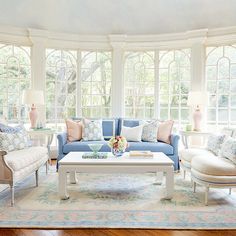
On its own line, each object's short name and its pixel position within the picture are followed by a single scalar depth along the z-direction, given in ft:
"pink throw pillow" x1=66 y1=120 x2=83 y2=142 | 17.95
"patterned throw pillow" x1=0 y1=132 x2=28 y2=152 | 13.11
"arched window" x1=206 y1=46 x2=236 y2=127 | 19.79
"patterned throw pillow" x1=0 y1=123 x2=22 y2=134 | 13.97
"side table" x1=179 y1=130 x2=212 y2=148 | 18.16
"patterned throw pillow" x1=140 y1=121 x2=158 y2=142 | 17.83
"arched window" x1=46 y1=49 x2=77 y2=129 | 21.26
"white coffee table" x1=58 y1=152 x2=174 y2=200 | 11.86
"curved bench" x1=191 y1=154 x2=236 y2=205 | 11.00
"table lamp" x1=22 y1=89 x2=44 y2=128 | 18.38
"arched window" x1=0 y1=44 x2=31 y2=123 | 20.12
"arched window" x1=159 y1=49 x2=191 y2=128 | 21.18
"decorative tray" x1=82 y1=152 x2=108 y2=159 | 12.90
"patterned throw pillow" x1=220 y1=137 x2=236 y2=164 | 11.61
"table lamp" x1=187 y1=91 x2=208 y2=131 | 18.49
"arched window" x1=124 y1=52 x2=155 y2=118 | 21.99
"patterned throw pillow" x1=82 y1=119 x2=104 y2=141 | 17.81
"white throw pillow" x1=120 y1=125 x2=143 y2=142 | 17.74
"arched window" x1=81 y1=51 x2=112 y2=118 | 21.97
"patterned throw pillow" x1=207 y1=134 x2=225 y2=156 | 13.80
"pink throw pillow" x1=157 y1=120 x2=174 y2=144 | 17.79
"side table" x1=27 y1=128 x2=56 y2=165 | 18.19
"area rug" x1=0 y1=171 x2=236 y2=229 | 9.45
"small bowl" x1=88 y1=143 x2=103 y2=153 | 13.45
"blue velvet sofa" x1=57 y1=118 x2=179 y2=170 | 16.57
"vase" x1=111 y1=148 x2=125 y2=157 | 13.23
